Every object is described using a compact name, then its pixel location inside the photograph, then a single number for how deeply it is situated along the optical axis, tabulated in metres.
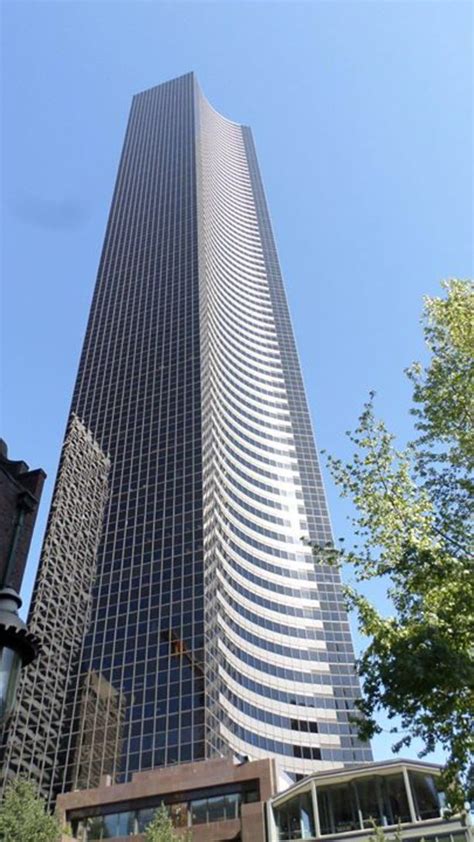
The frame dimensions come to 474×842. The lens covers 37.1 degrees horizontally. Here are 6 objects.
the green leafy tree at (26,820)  37.88
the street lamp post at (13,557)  7.95
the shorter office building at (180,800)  50.12
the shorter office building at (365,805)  39.88
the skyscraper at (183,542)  74.69
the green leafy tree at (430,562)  15.50
